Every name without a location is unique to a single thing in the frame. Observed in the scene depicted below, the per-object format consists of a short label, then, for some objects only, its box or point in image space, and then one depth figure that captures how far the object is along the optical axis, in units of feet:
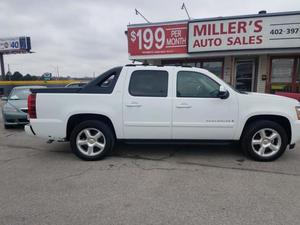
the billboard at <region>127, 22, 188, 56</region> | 34.48
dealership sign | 29.66
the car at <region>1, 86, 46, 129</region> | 23.81
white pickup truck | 13.79
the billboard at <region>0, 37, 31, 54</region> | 114.73
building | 30.17
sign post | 120.86
